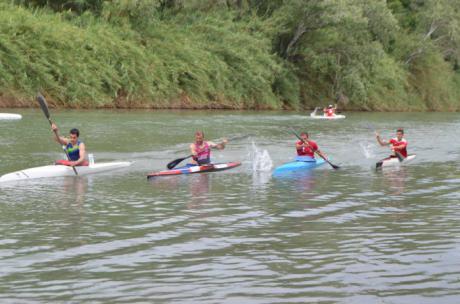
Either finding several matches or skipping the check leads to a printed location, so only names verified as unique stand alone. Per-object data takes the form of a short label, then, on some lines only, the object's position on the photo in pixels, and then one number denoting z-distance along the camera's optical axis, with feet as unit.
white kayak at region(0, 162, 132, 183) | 55.11
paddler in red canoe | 65.92
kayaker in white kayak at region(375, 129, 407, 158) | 74.69
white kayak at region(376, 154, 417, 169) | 70.89
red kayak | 61.11
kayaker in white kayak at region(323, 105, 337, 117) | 153.17
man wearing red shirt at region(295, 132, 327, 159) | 70.59
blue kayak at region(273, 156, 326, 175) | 66.39
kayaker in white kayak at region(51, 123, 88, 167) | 60.75
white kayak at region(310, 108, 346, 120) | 152.66
